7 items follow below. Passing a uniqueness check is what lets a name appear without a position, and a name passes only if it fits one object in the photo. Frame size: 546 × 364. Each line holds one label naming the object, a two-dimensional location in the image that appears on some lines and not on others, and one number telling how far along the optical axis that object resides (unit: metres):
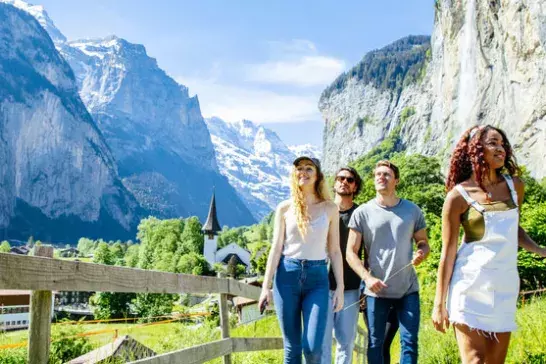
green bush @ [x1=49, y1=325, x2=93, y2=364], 4.12
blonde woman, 4.13
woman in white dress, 3.04
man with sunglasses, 4.87
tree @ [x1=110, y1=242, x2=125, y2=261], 111.44
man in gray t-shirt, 4.40
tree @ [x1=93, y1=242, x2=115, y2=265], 69.49
